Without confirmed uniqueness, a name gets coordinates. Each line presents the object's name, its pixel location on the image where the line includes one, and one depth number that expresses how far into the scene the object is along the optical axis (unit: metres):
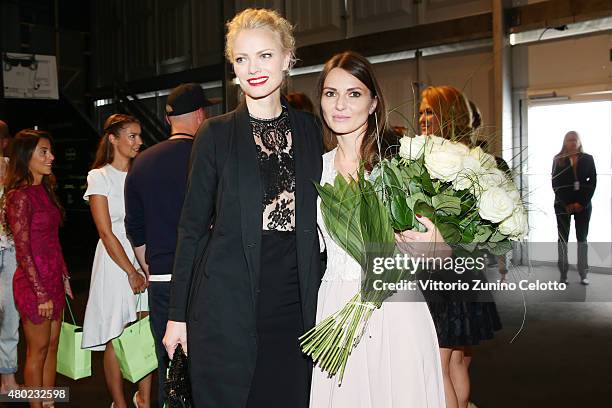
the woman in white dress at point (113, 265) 3.48
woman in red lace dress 3.39
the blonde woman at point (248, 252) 2.00
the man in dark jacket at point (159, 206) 3.03
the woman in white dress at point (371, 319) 1.95
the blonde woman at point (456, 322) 2.84
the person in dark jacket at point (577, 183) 6.89
